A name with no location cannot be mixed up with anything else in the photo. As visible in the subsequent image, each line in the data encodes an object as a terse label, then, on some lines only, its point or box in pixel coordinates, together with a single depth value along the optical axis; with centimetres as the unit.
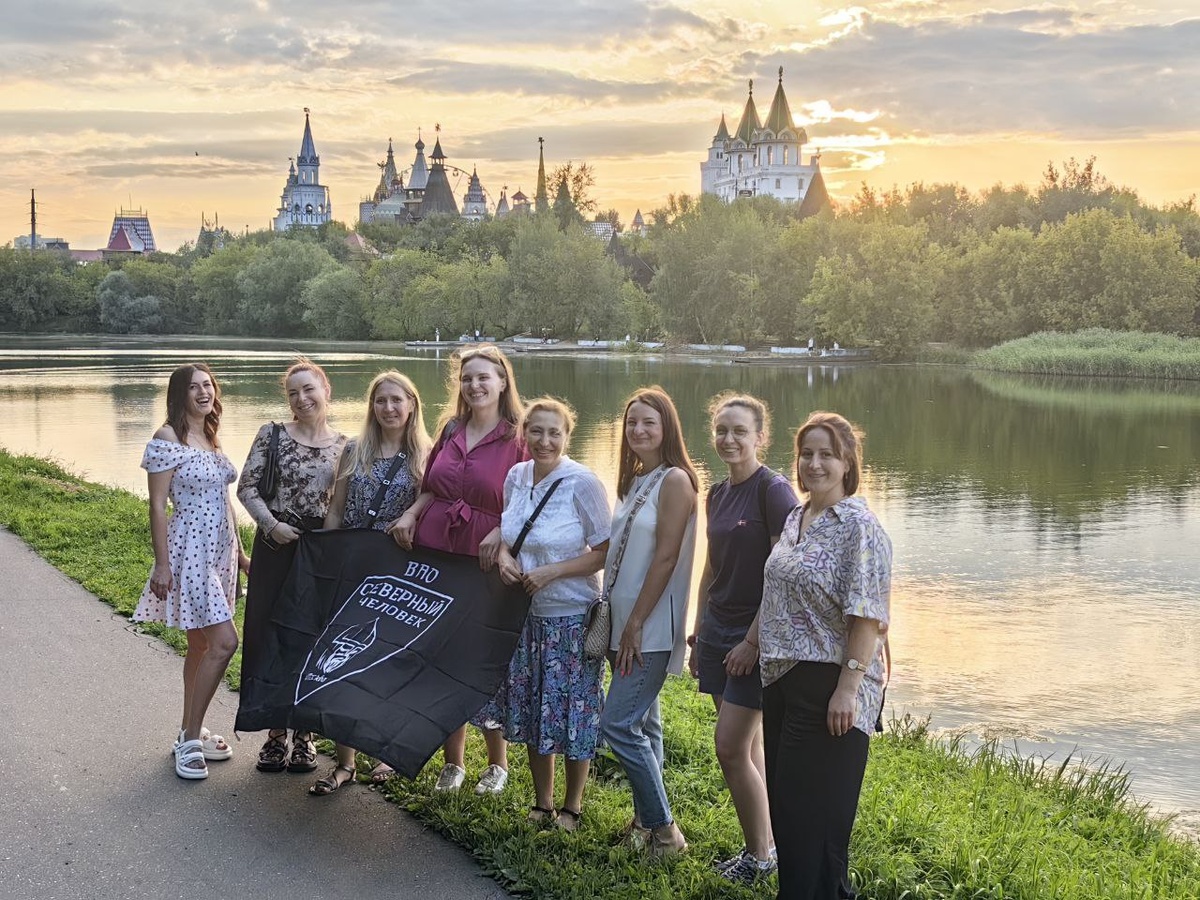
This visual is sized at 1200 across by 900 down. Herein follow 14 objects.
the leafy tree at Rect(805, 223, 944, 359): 5203
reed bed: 4209
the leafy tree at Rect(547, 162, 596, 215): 7994
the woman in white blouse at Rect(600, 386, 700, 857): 356
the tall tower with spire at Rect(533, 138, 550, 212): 7462
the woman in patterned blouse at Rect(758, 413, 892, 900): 292
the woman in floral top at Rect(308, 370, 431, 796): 425
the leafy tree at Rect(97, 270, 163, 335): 8219
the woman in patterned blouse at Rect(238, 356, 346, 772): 433
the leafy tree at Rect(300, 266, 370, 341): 7681
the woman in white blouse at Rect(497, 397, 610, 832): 377
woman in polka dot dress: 434
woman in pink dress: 406
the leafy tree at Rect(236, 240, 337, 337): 8144
